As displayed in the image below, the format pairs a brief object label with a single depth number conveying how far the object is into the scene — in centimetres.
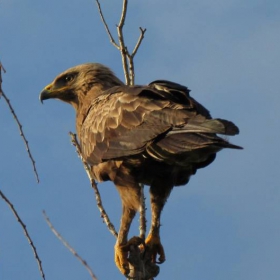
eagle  1244
